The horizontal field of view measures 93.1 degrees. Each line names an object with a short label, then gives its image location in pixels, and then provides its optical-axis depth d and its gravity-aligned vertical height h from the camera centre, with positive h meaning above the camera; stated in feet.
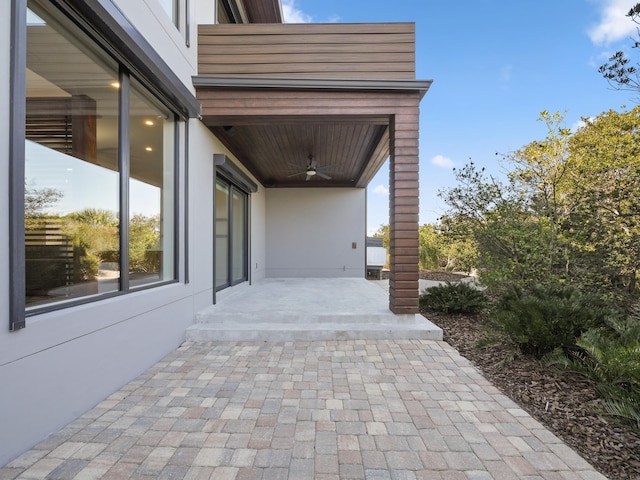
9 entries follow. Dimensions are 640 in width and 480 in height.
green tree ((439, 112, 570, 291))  14.43 +1.49
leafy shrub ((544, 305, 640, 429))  6.47 -3.14
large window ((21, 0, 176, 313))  6.83 +1.97
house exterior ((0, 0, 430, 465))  5.82 +2.89
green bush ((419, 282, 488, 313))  15.66 -3.02
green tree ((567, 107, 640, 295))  11.82 +1.39
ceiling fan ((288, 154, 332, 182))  20.31 +5.09
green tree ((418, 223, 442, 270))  35.27 -1.18
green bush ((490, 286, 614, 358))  9.48 -2.56
